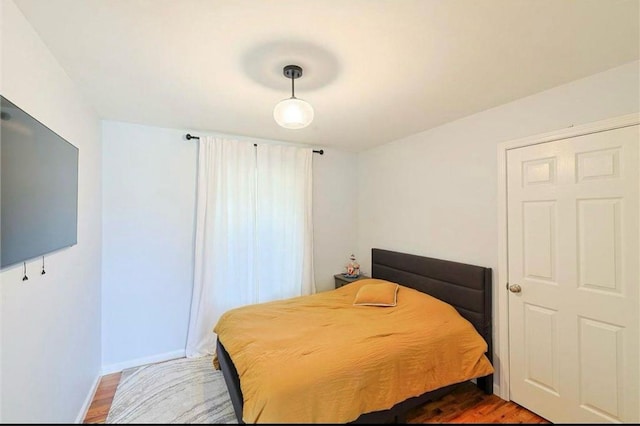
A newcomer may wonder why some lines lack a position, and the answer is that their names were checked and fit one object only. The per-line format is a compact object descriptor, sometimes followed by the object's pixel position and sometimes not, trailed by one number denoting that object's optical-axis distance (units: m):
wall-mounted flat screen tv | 1.07
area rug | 1.06
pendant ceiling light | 1.76
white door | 1.69
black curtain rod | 3.10
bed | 1.63
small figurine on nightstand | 3.91
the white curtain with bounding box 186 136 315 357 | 3.13
